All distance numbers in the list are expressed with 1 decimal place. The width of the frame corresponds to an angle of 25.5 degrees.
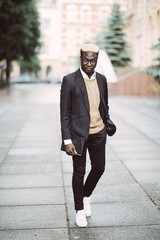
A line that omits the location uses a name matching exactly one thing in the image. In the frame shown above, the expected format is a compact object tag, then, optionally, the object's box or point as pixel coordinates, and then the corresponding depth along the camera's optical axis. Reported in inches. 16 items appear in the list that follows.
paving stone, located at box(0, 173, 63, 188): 198.7
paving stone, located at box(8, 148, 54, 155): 278.2
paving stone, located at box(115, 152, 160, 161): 260.7
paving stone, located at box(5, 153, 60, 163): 252.9
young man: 134.2
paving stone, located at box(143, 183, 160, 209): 175.2
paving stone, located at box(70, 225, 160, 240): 134.9
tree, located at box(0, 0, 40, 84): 1024.2
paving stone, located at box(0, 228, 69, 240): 135.2
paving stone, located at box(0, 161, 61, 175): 226.0
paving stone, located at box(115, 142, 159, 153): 287.3
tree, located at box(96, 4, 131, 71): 1093.8
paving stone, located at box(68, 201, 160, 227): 148.7
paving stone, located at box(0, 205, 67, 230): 146.6
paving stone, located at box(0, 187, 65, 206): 172.2
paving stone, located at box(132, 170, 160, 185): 205.3
